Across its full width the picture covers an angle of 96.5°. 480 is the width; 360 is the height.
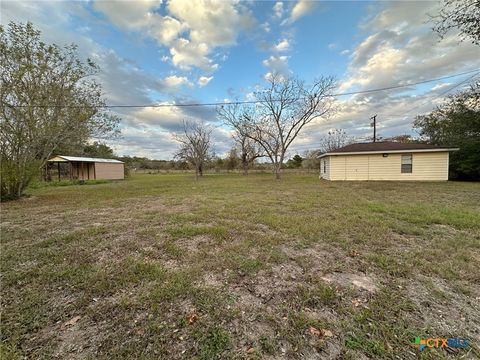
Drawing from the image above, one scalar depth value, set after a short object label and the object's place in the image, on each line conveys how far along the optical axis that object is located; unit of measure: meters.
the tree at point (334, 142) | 30.50
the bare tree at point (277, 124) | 17.18
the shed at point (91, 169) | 22.00
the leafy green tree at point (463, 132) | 13.48
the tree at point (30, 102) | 7.95
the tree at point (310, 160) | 33.97
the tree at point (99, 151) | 28.70
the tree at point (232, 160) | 39.14
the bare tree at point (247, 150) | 30.66
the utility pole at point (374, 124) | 19.83
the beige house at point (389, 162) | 13.98
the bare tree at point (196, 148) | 26.84
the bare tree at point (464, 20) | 7.72
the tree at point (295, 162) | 42.16
